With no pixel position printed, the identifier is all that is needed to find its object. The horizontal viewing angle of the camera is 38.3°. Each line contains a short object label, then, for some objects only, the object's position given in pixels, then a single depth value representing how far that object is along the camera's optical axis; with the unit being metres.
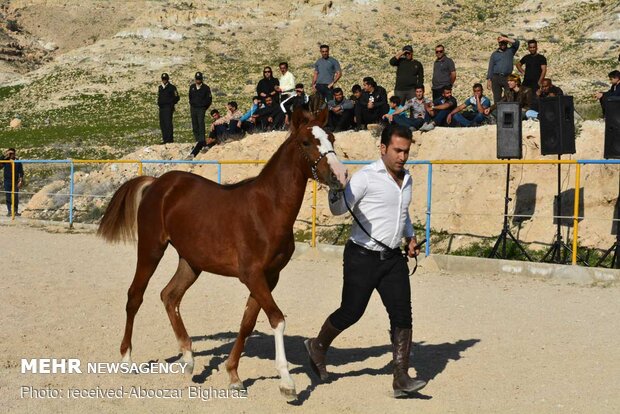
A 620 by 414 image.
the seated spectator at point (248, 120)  20.78
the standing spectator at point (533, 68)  17.08
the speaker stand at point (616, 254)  12.85
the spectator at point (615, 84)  15.64
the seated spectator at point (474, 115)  17.69
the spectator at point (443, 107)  17.72
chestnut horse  6.78
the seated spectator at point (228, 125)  21.22
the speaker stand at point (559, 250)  13.36
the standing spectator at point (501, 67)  17.61
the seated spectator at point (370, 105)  18.28
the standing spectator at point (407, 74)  18.17
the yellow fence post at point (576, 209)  12.78
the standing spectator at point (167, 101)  23.41
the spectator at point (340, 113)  18.64
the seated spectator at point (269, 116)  20.55
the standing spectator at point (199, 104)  21.62
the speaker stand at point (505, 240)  13.81
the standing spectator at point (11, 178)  22.89
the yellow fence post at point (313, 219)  16.09
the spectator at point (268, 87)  20.31
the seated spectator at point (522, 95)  16.66
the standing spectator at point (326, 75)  19.23
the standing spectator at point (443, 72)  18.20
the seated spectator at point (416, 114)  17.48
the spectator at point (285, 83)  19.55
